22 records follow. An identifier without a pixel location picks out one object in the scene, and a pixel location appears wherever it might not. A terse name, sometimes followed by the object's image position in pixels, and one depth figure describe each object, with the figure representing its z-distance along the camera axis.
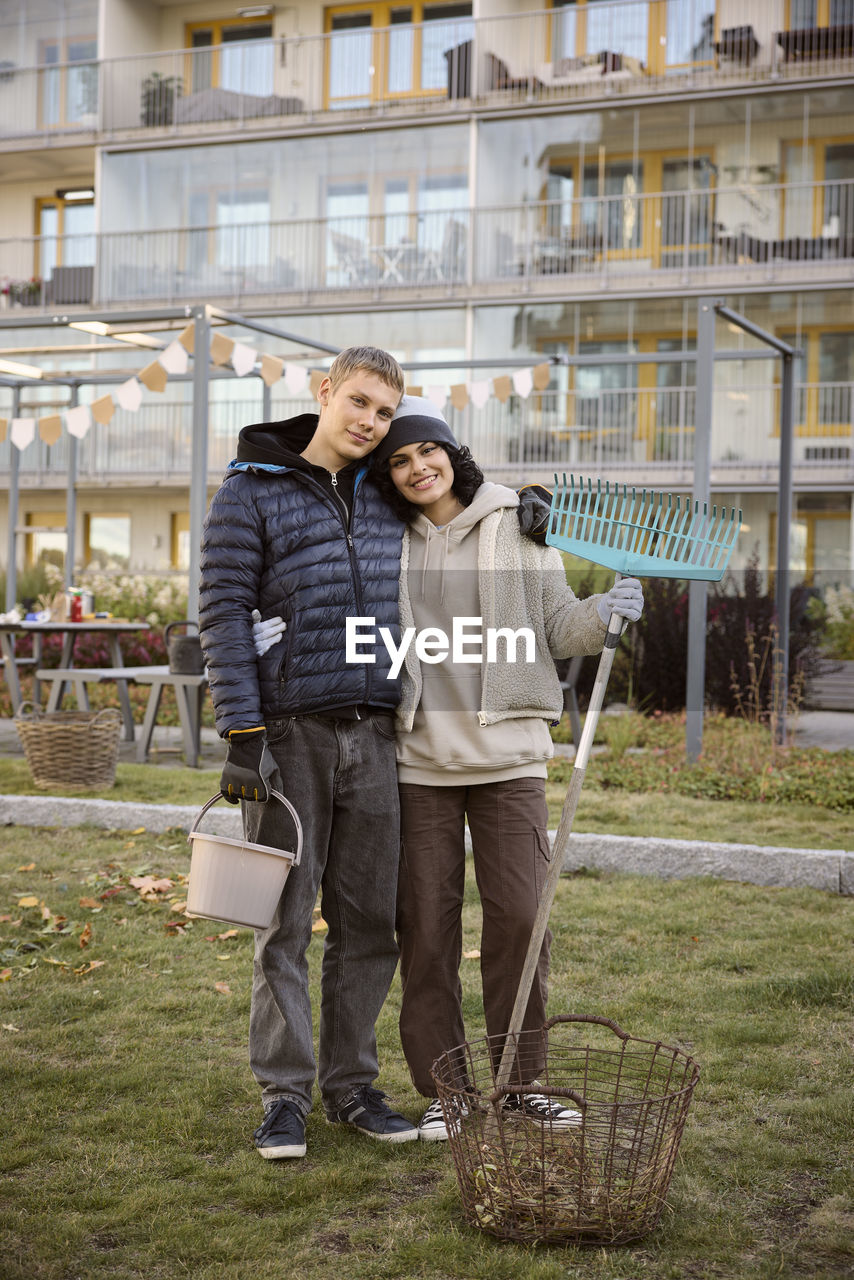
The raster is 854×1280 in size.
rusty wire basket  2.56
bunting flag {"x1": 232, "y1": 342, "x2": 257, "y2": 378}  9.06
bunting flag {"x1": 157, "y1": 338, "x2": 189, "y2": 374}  8.84
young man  2.97
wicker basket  7.09
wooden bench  7.90
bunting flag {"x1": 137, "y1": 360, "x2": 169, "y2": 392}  8.90
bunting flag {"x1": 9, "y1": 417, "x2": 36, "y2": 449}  9.66
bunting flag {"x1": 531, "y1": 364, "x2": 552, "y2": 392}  11.32
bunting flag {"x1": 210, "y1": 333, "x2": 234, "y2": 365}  8.91
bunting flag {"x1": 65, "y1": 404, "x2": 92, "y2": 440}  9.33
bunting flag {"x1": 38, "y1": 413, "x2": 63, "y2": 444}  9.48
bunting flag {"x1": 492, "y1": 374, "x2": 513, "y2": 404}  11.69
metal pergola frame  7.78
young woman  3.04
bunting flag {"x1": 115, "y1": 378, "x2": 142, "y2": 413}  9.15
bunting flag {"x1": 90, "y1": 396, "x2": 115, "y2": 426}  9.36
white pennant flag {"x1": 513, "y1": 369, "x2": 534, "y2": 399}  11.40
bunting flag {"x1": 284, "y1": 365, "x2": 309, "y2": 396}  10.10
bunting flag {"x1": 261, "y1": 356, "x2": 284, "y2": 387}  9.87
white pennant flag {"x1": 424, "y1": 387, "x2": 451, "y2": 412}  11.21
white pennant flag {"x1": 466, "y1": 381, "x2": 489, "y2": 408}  11.07
